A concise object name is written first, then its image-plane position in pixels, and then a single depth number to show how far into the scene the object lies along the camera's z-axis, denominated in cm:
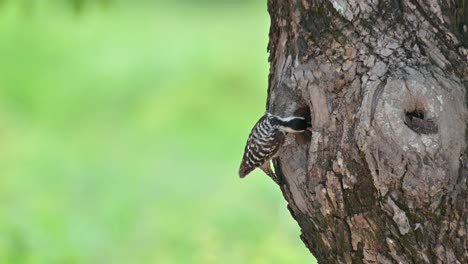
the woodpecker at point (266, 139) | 630
